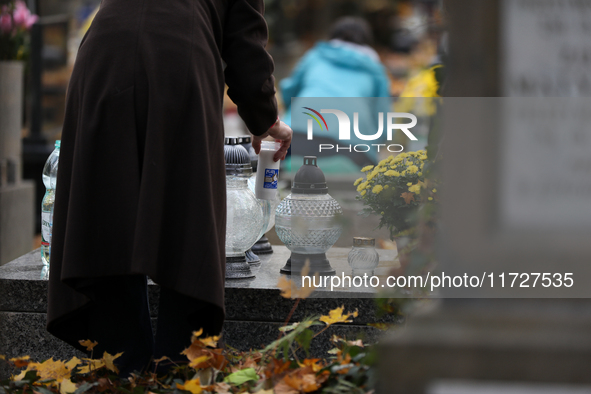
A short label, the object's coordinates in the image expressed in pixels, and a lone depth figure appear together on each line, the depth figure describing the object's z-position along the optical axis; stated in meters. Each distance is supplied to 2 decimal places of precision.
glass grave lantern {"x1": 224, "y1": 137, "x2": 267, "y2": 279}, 5.73
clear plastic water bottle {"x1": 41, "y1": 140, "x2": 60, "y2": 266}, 5.97
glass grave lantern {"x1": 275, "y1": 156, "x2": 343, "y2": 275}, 5.51
